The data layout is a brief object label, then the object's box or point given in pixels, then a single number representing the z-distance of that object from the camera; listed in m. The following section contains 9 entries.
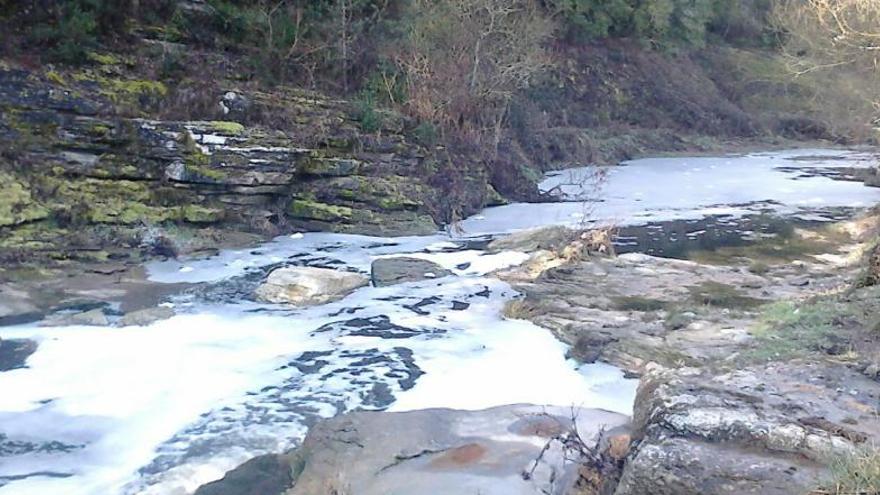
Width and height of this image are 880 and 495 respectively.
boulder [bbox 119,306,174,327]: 8.84
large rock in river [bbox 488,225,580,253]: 12.40
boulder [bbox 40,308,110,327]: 8.73
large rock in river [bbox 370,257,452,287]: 10.67
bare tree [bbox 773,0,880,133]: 12.40
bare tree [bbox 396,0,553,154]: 16.39
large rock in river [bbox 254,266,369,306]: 9.80
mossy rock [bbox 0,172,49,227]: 11.26
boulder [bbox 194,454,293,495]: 5.52
